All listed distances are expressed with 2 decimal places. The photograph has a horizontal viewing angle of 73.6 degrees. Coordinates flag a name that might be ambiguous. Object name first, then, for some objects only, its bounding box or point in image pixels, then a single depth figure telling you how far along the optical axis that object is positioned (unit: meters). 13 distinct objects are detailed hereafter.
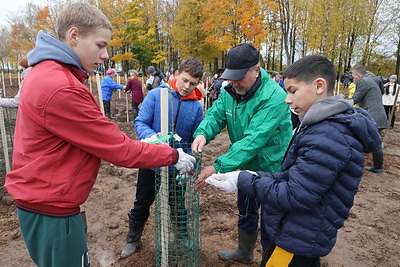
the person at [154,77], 10.28
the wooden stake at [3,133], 4.10
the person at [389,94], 9.23
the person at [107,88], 10.17
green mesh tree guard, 2.26
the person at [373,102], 5.88
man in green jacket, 2.07
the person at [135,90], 10.43
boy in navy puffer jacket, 1.41
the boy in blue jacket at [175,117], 2.66
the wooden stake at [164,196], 2.05
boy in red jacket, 1.34
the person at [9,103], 3.59
